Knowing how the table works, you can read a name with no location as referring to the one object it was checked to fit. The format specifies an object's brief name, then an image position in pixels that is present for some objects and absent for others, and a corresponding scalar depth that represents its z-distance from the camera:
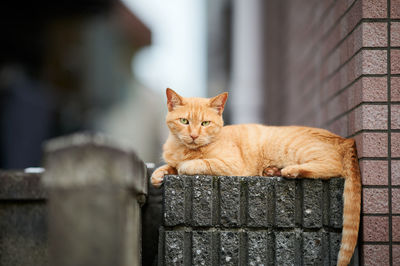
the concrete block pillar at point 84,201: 1.42
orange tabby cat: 2.48
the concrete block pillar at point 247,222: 2.30
